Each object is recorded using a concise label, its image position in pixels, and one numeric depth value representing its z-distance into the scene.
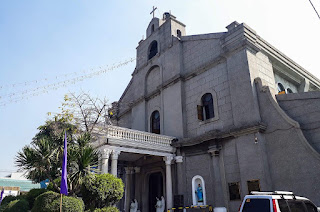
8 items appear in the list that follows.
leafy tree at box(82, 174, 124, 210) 11.45
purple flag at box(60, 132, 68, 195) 9.74
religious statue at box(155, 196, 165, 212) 18.45
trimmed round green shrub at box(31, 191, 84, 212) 10.06
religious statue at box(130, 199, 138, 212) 20.47
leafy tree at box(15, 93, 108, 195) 11.36
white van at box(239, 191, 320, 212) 6.79
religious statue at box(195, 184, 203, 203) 16.30
